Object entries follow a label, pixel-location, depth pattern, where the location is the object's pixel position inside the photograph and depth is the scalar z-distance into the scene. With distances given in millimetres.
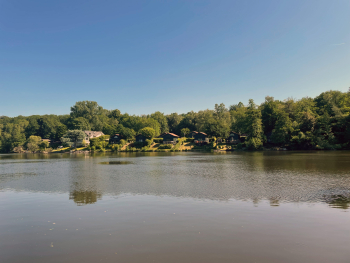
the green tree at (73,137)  107625
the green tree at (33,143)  110312
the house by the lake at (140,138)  107062
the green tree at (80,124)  126338
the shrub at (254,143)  82188
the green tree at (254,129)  82762
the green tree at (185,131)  117388
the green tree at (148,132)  104488
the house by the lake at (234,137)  98975
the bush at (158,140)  108356
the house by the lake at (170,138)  106188
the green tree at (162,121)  138300
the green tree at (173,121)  140188
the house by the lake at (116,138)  111562
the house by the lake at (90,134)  116288
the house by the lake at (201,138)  102325
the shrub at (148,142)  102688
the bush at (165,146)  98206
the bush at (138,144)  104062
